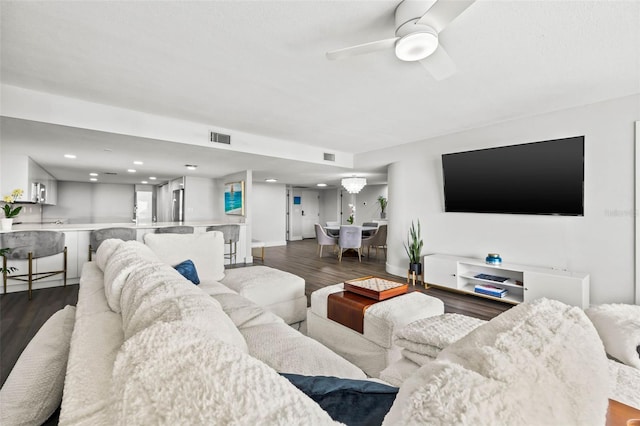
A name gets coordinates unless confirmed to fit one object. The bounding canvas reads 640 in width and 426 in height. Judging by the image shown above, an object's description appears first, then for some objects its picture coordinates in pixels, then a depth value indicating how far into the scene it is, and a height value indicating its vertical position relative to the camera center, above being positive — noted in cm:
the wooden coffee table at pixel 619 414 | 51 -38
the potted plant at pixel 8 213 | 355 -4
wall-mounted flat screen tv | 312 +43
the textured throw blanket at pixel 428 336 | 119 -54
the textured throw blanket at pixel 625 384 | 95 -63
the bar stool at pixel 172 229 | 484 -31
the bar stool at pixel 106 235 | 406 -36
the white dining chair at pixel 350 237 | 632 -56
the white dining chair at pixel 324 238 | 672 -62
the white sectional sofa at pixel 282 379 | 38 -27
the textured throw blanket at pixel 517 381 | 36 -25
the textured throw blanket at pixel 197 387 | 41 -29
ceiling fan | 147 +106
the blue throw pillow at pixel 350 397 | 68 -48
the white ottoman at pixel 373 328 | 178 -82
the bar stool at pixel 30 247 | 336 -46
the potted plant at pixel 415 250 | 445 -61
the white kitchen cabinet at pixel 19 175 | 433 +56
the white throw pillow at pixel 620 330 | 143 -64
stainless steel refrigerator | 762 +14
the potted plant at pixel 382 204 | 929 +29
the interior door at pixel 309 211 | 1080 +4
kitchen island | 373 -69
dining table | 750 -44
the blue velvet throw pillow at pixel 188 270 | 235 -50
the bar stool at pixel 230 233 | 536 -42
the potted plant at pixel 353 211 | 1022 +5
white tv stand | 296 -80
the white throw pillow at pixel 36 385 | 77 -52
